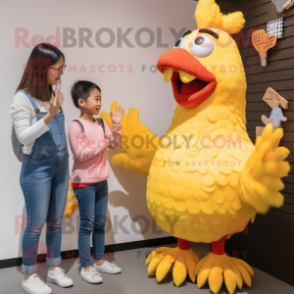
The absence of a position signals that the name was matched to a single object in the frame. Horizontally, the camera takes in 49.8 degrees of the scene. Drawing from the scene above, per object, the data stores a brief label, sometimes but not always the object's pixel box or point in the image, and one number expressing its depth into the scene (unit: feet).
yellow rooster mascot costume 4.99
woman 4.99
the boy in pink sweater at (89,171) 5.70
